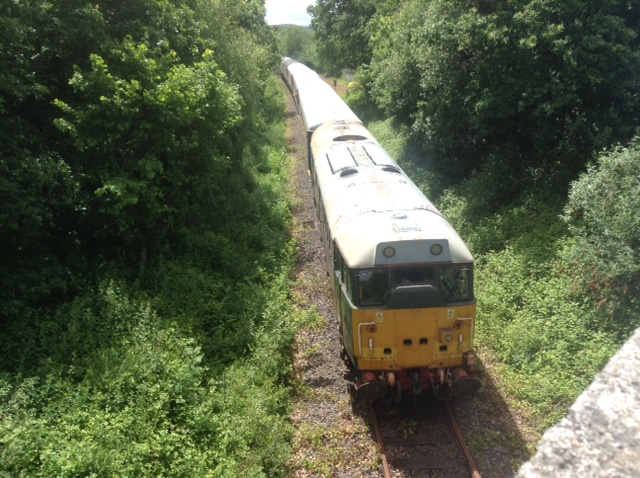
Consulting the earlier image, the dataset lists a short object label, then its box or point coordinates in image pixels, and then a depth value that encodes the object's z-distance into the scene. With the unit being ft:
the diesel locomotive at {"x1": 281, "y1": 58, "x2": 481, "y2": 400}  21.71
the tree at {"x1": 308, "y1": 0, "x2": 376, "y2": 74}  103.86
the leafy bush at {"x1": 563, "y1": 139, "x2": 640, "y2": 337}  26.27
